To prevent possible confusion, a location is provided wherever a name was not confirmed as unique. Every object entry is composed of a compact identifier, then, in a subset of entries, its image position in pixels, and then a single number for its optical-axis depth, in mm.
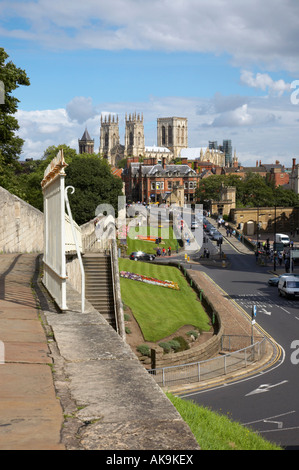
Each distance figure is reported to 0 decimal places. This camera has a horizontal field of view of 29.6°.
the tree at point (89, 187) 65981
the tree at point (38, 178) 65625
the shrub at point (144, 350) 26658
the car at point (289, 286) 45612
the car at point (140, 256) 64062
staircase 22031
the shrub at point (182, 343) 28906
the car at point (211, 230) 90206
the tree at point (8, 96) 29406
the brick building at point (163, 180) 150875
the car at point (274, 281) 53406
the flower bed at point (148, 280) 42562
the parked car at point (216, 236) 84662
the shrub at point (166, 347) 27823
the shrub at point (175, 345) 28462
